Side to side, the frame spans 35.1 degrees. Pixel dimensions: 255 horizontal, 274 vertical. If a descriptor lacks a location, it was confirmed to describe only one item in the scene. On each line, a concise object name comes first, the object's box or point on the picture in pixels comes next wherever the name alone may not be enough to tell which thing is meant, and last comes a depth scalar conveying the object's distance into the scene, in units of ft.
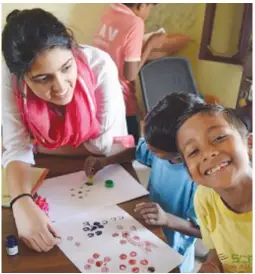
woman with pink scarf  3.06
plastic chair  6.25
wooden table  2.57
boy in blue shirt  2.88
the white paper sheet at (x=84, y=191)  3.12
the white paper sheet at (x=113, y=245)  2.57
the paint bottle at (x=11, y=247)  2.66
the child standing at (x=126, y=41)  5.28
